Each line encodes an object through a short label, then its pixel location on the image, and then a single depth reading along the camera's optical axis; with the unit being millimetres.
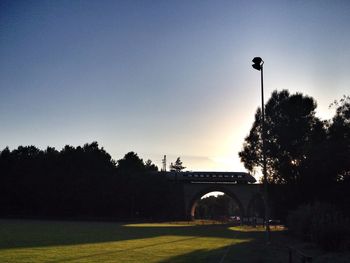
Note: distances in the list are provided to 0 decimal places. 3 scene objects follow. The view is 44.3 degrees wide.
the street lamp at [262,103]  27669
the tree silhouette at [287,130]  44534
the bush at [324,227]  21875
